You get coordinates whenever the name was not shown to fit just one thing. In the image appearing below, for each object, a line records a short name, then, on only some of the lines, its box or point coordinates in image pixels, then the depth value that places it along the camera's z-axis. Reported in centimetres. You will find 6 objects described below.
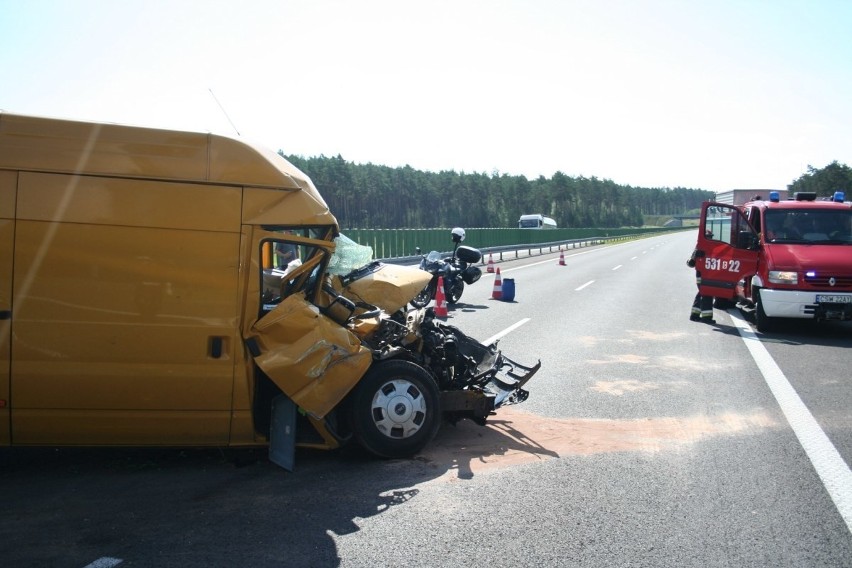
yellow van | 473
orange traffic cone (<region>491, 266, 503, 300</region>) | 1744
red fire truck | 1163
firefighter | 1386
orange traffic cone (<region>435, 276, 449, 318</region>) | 1416
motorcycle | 1634
